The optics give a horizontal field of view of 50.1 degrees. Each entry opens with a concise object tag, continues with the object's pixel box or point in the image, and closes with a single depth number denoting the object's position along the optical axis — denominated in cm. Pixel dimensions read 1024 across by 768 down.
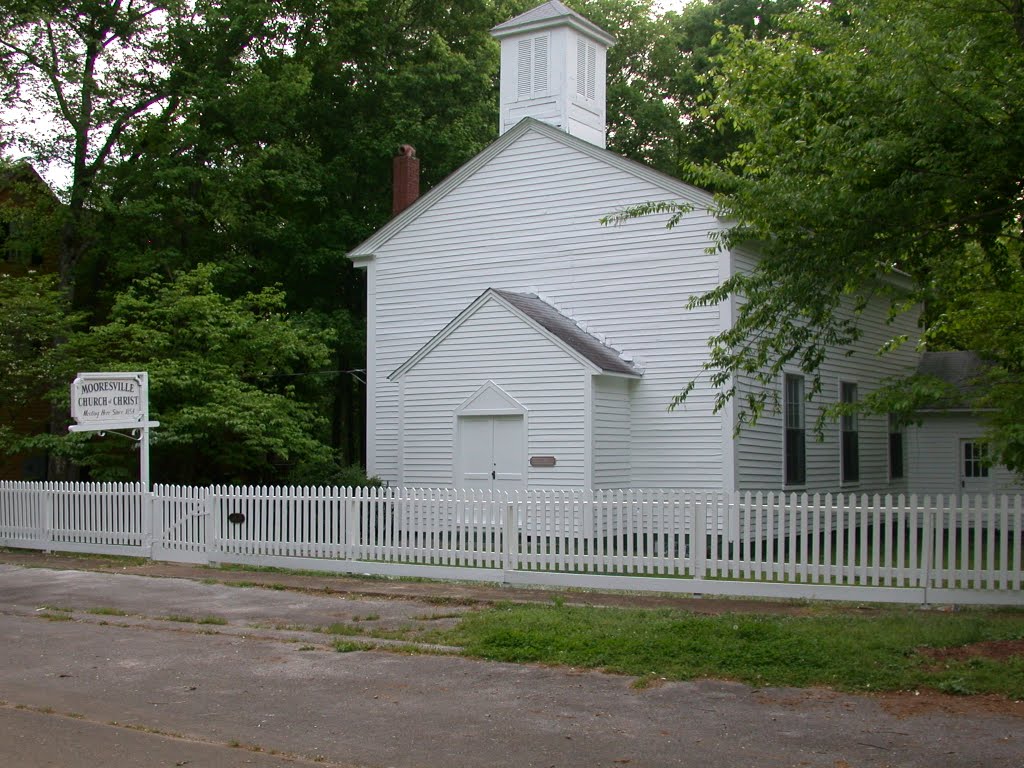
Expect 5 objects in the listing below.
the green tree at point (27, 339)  2261
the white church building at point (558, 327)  1966
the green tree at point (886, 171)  990
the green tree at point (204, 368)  2117
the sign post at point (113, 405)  1745
